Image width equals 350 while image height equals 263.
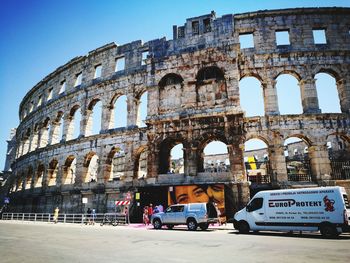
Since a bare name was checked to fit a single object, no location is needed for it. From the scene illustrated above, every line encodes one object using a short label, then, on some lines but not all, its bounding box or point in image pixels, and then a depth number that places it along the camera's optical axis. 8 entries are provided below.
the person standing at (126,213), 15.58
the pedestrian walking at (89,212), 15.48
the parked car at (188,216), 11.19
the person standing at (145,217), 14.34
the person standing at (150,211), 14.89
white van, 8.33
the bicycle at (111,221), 14.68
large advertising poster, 13.88
